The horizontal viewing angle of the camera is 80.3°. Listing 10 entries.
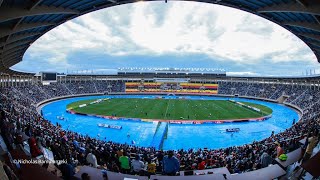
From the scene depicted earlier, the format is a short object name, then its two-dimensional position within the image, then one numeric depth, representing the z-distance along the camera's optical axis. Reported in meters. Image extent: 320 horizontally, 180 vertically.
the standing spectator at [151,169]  7.42
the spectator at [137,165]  7.59
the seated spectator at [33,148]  6.48
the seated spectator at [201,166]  9.03
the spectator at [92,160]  7.57
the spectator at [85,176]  4.88
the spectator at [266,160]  7.63
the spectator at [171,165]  6.79
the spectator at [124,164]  7.52
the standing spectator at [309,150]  7.03
